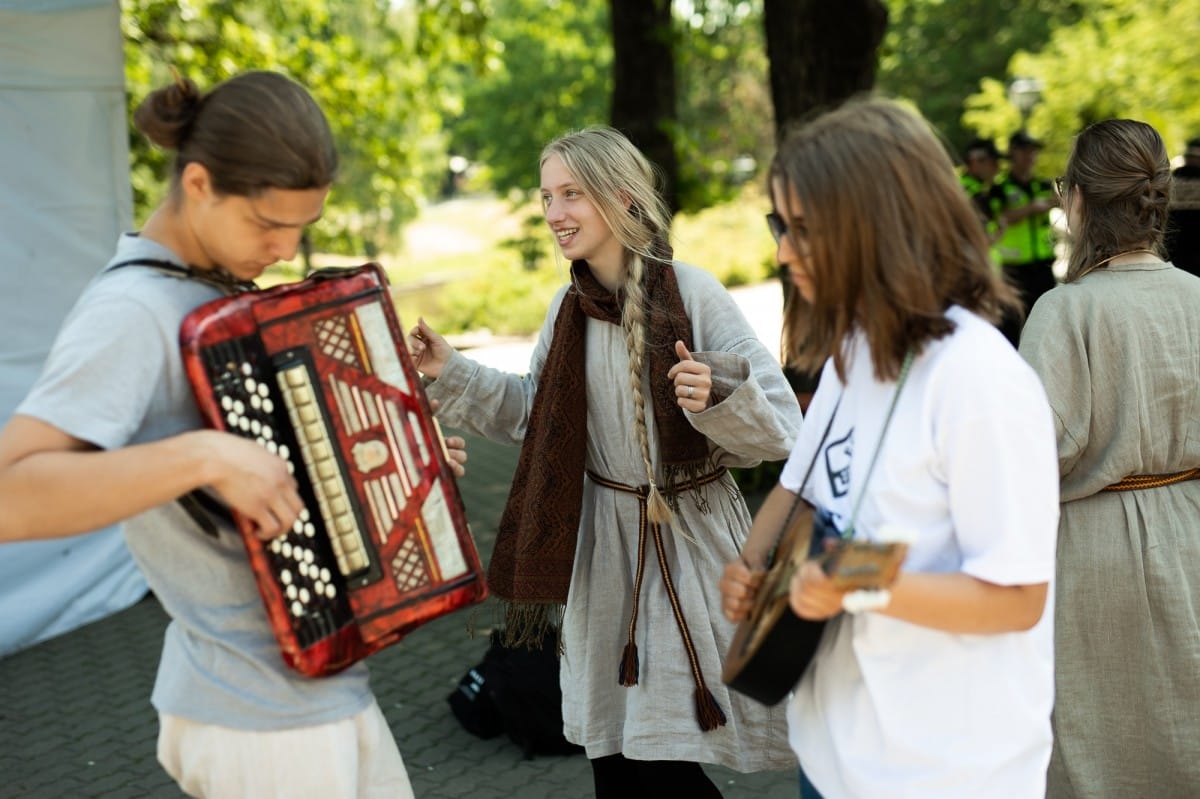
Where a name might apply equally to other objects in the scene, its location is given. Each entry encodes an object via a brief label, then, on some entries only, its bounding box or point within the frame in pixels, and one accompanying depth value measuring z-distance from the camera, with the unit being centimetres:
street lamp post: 1828
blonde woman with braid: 306
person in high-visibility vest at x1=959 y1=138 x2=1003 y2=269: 890
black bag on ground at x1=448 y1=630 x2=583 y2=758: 446
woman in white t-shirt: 177
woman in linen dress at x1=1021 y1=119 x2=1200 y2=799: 335
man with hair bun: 185
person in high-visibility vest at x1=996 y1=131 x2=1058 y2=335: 878
